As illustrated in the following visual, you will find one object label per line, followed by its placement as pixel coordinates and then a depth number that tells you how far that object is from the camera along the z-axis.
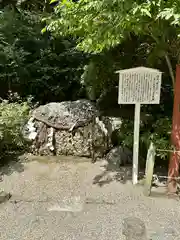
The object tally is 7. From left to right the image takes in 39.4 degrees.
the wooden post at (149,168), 3.16
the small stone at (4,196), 3.20
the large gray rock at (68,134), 4.25
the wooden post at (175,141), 3.07
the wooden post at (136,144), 3.31
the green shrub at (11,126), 4.09
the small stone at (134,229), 2.54
